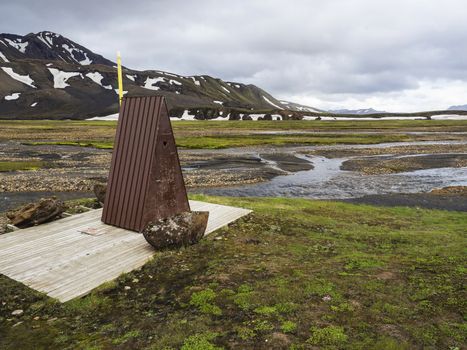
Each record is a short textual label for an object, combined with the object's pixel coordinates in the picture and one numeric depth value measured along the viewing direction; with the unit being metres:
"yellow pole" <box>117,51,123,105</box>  14.50
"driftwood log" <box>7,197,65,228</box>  15.05
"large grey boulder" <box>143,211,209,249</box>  12.27
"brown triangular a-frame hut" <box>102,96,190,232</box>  13.59
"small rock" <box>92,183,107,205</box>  18.42
